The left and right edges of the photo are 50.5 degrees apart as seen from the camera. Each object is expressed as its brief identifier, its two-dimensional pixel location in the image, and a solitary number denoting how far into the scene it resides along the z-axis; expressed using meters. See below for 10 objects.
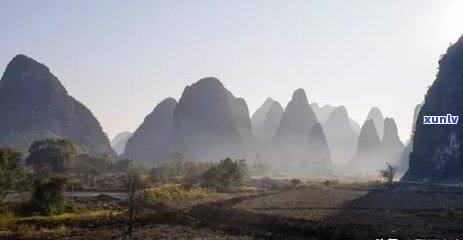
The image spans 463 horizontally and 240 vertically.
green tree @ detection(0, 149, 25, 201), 45.17
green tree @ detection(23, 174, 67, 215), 39.34
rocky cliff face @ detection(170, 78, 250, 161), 195.75
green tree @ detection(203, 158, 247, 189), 69.56
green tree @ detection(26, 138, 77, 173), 83.49
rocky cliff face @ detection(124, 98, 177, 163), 188.69
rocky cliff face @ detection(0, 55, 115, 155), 158.12
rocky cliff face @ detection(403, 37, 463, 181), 114.56
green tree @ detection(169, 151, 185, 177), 99.10
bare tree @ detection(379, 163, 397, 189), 82.57
